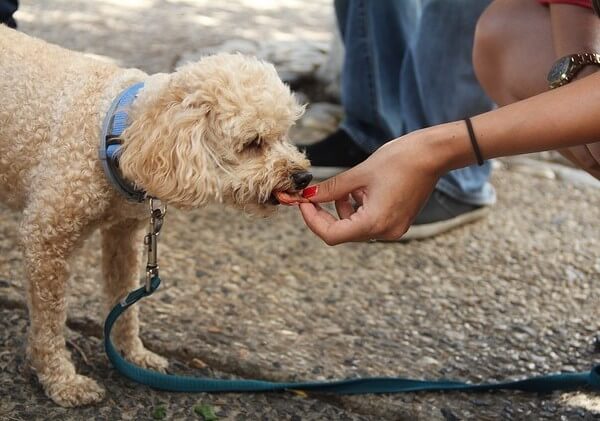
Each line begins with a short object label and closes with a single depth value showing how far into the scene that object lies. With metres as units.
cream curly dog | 2.14
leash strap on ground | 2.39
